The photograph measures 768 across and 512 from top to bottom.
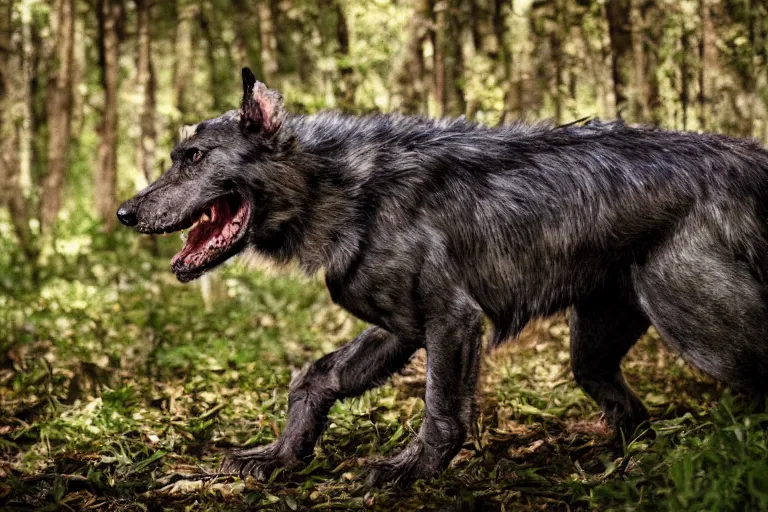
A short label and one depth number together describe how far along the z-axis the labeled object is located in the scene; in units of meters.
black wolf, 4.13
